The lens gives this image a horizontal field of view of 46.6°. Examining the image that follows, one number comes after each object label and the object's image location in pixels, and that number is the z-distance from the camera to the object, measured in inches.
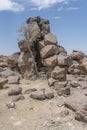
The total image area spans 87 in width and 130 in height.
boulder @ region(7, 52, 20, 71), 317.4
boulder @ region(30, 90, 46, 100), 203.3
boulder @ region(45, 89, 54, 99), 205.3
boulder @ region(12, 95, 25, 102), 203.5
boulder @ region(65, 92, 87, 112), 174.6
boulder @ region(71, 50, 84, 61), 338.3
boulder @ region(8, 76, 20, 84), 258.1
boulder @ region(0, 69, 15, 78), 291.3
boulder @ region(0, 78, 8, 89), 245.3
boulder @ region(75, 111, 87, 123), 160.9
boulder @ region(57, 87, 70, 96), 214.6
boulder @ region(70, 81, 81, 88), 238.6
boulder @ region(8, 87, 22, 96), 215.9
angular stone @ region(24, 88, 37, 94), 221.6
